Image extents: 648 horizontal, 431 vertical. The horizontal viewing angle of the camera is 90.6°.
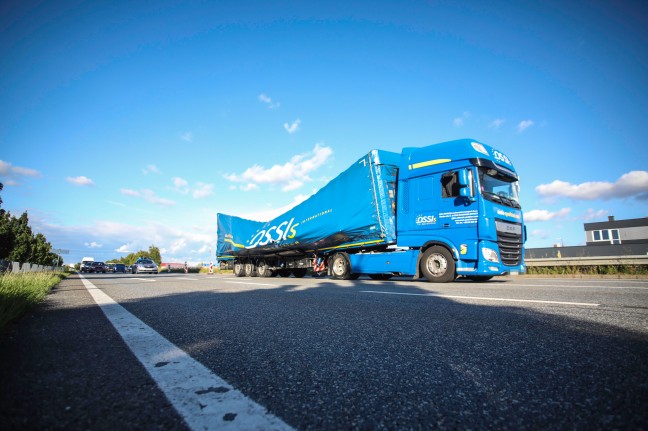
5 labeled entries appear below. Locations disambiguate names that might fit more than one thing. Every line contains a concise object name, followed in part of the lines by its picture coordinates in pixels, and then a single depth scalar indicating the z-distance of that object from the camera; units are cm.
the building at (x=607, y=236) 2703
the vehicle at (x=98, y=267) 3753
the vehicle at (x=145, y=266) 2753
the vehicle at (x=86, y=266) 3716
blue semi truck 796
